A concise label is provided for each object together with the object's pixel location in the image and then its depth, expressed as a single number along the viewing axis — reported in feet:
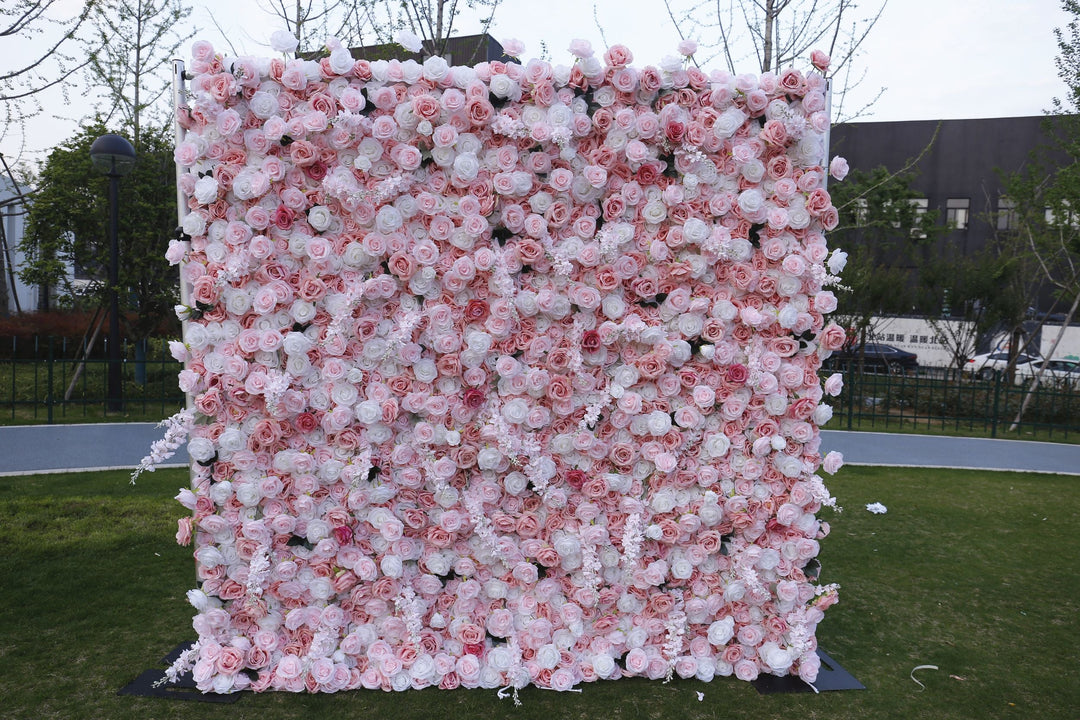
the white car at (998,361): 63.00
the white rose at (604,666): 11.18
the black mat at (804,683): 11.38
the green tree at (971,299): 49.98
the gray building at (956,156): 90.22
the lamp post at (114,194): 29.86
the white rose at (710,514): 11.30
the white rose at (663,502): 11.28
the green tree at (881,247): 48.73
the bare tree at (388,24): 22.82
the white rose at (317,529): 10.84
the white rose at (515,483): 11.12
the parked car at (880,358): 55.53
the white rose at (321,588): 10.91
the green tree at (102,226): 38.86
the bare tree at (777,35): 22.59
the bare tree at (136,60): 45.52
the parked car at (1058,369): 44.42
